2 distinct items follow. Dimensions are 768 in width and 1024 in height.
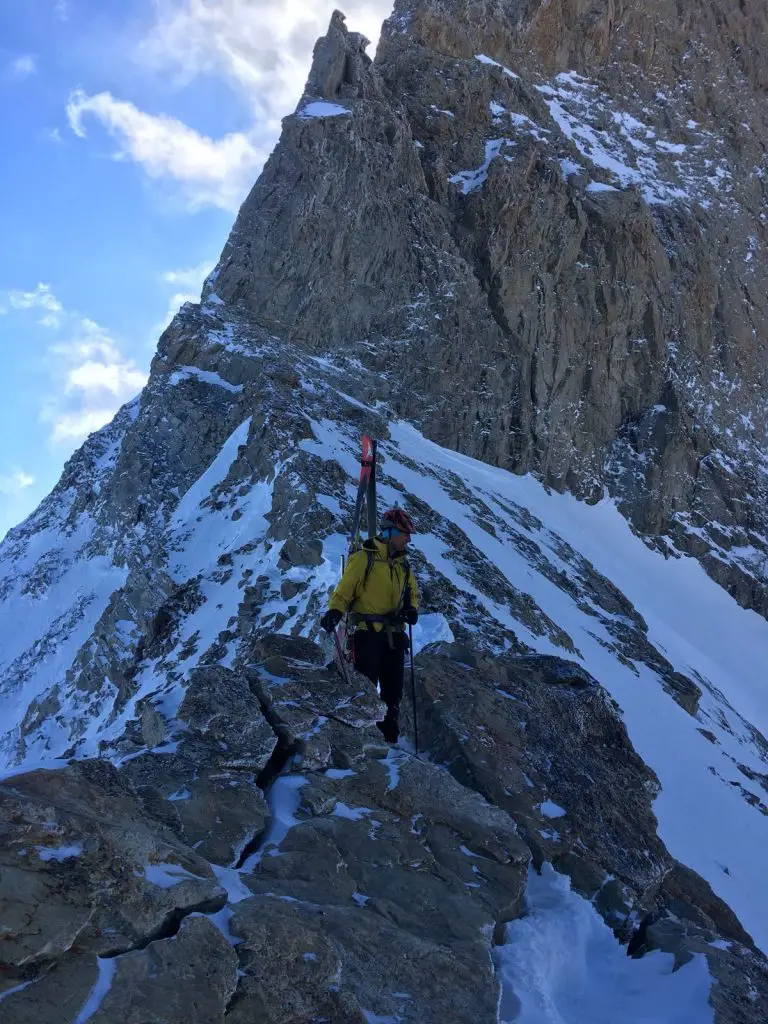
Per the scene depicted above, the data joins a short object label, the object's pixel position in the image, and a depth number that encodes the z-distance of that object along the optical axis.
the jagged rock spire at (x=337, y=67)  49.81
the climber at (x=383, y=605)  7.86
